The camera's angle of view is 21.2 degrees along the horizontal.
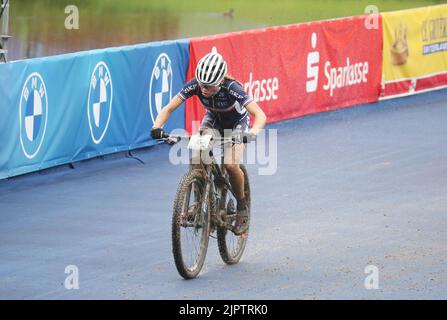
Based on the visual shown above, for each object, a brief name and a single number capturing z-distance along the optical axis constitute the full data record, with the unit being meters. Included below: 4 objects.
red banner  18.61
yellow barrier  22.45
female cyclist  9.77
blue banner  14.36
